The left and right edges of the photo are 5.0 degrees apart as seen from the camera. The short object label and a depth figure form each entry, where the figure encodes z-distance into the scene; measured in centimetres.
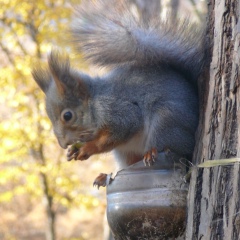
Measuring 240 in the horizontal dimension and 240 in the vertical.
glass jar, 218
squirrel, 224
